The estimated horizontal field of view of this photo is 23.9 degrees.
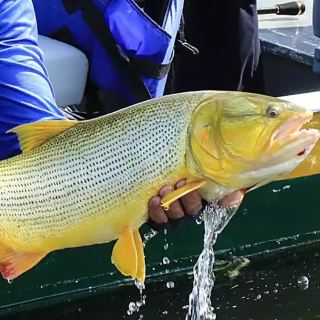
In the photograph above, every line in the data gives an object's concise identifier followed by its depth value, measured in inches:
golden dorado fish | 67.0
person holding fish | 92.9
